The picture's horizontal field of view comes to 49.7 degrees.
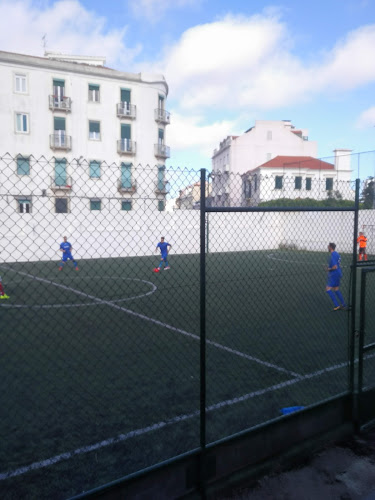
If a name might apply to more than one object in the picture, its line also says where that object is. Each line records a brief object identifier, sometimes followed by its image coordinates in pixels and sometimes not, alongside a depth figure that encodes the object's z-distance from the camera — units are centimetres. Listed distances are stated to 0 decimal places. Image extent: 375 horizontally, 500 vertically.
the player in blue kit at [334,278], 1027
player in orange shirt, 1865
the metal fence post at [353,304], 418
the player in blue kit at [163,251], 1814
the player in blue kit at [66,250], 1733
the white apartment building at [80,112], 2980
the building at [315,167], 3838
